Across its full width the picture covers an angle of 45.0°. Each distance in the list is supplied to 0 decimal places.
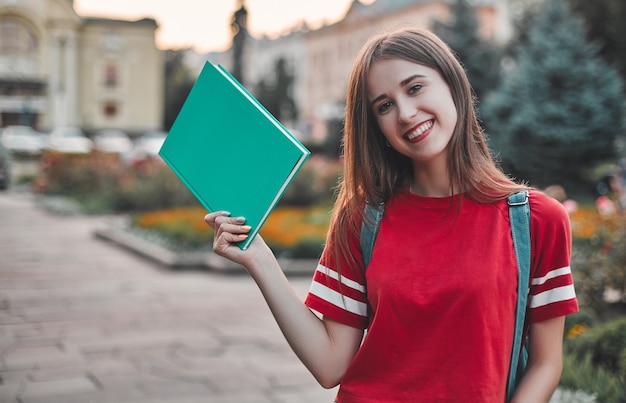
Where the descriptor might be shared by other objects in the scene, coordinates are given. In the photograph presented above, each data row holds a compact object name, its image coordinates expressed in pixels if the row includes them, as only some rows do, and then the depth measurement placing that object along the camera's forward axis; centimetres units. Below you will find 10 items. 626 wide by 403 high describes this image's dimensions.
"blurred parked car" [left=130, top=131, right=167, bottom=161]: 2941
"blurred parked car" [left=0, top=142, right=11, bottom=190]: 2009
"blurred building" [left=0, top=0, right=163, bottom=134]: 4928
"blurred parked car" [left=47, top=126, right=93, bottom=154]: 3319
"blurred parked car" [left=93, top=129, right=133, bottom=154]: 3706
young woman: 158
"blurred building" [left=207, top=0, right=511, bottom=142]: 5601
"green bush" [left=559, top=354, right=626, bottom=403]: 367
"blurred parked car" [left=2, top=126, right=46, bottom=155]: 3096
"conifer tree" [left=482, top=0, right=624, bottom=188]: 2058
